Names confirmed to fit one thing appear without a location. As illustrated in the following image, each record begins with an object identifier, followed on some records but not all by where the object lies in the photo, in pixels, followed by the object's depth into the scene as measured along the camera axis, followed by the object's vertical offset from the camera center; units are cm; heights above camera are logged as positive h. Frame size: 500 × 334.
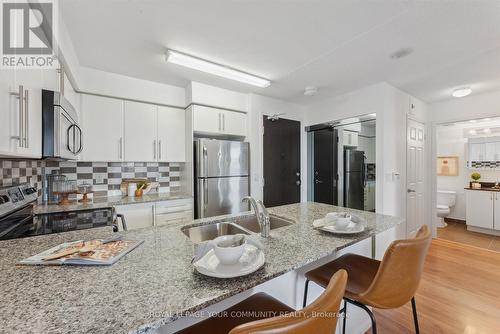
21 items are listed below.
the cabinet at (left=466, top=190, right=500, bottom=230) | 364 -77
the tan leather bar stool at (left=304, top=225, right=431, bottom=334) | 94 -53
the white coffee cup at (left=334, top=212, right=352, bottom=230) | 124 -33
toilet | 421 -77
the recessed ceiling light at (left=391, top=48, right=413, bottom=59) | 201 +112
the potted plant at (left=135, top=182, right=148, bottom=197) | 266 -25
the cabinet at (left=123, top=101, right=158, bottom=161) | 262 +47
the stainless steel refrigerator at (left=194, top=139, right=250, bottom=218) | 270 -11
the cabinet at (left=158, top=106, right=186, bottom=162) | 283 +47
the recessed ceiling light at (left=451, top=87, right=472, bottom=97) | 280 +100
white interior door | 311 -15
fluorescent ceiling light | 204 +108
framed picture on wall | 451 +1
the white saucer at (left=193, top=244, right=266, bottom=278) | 72 -36
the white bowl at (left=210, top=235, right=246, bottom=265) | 78 -32
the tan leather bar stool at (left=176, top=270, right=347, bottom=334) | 49 -40
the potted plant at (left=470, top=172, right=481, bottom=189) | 400 -28
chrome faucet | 116 -29
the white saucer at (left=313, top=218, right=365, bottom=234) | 120 -36
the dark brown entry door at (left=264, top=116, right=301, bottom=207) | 339 +10
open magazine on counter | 80 -35
